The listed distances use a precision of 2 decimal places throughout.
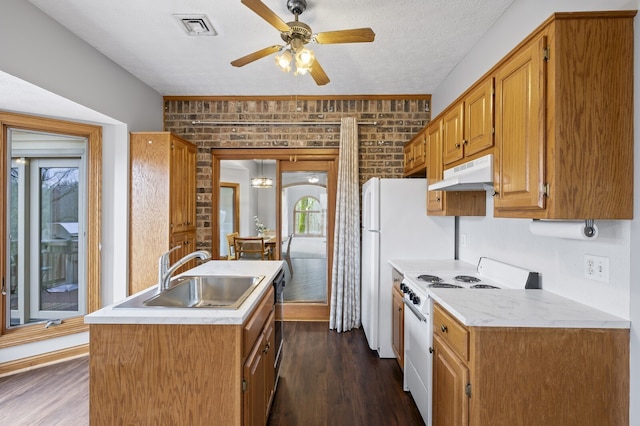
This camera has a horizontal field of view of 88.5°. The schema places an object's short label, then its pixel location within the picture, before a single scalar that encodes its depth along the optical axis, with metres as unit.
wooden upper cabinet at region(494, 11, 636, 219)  1.33
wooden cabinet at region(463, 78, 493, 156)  1.85
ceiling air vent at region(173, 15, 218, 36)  2.26
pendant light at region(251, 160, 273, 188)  4.30
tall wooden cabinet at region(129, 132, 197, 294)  3.13
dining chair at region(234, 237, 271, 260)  4.15
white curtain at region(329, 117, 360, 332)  3.61
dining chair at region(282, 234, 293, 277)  4.07
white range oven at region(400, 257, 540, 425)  1.92
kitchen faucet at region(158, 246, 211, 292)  1.81
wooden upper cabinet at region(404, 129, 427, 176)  3.05
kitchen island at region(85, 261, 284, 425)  1.39
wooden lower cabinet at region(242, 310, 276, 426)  1.49
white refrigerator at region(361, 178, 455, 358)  2.97
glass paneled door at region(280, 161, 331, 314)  3.95
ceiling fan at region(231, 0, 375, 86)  1.86
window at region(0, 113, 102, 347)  2.72
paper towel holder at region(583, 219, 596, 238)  1.44
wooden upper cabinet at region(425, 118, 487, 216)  2.57
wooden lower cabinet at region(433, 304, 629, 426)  1.35
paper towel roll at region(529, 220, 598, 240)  1.44
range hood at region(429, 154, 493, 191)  1.86
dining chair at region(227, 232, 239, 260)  4.41
